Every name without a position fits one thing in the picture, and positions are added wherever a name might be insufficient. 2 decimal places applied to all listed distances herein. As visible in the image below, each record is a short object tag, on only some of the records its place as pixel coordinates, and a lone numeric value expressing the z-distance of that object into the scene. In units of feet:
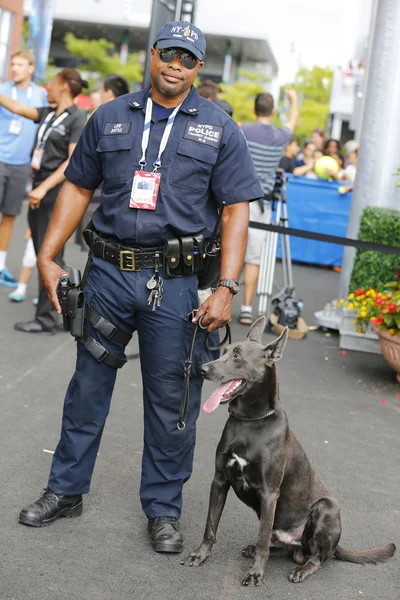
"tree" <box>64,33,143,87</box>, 145.06
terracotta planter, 24.83
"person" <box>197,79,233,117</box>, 30.50
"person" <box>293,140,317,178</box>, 53.04
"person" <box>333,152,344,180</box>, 55.39
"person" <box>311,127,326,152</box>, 61.63
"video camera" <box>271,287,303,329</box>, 31.09
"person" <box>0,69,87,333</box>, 26.40
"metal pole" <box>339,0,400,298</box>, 31.35
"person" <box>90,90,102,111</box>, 44.75
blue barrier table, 49.85
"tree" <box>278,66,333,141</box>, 173.99
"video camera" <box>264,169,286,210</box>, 32.12
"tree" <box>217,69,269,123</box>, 147.95
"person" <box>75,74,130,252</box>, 29.32
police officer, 13.46
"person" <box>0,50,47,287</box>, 33.63
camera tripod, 31.99
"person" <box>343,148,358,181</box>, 51.49
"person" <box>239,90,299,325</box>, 31.58
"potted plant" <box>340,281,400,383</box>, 24.94
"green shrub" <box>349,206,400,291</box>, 29.17
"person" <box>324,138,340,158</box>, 58.59
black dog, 12.91
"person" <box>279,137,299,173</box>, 56.24
